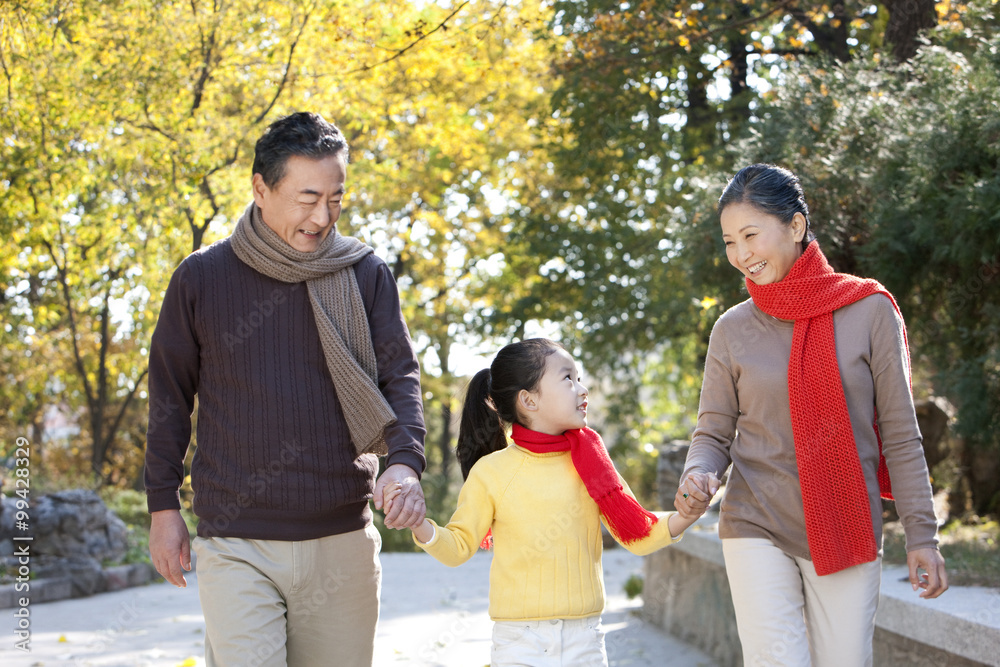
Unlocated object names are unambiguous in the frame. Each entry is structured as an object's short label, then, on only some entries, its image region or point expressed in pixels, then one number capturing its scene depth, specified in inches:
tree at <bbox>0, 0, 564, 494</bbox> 337.7
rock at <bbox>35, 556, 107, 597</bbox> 337.7
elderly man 110.7
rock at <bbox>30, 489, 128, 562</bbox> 346.0
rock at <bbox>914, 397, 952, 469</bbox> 330.0
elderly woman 110.3
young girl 116.0
